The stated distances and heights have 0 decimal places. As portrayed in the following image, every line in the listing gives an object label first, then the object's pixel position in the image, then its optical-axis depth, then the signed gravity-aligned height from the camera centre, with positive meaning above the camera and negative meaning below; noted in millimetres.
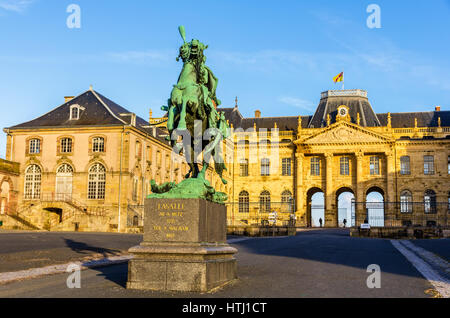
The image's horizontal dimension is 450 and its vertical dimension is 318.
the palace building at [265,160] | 41719 +4895
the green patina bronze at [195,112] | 9938 +1910
